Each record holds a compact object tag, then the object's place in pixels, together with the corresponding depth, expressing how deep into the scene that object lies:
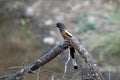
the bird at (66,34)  12.93
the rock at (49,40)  28.30
